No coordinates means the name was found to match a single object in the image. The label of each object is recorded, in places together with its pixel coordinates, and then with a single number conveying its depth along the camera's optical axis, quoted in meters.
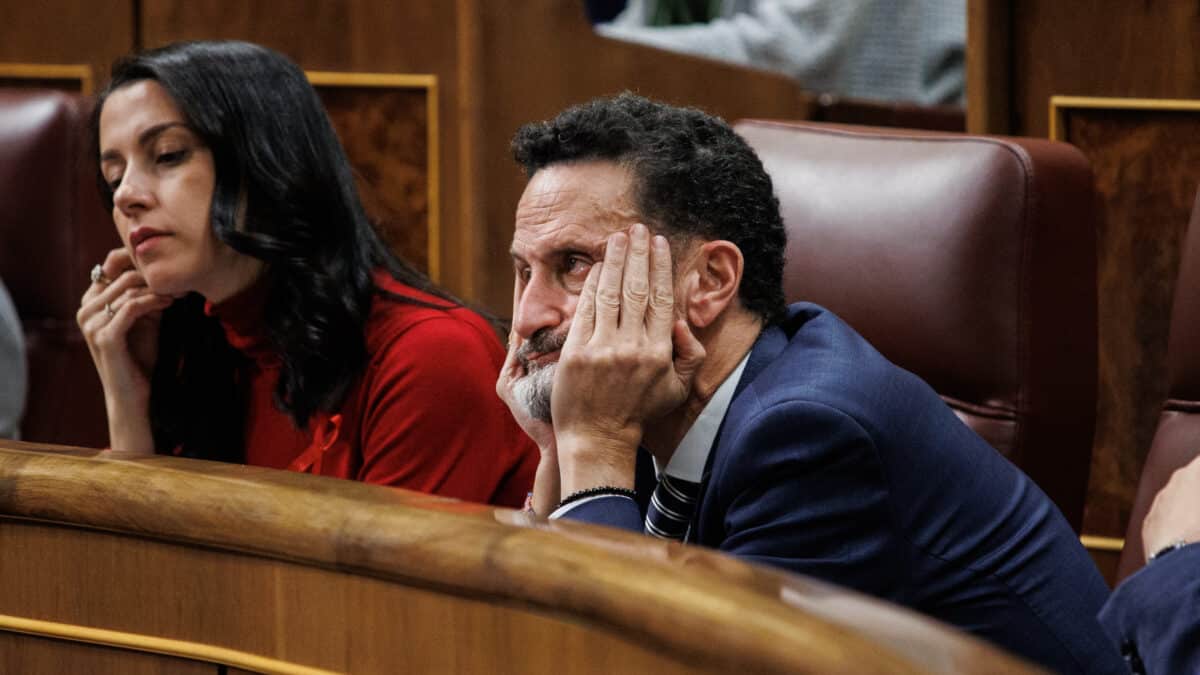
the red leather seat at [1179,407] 5.87
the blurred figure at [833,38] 9.34
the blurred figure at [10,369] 6.53
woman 5.96
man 5.46
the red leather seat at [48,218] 6.68
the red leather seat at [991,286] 5.86
